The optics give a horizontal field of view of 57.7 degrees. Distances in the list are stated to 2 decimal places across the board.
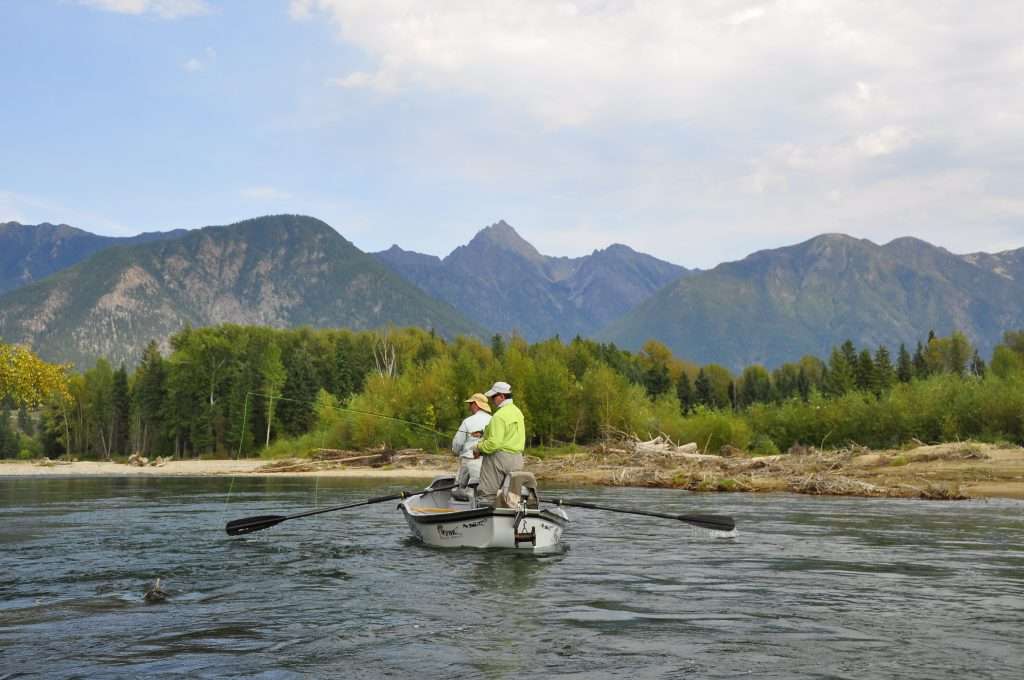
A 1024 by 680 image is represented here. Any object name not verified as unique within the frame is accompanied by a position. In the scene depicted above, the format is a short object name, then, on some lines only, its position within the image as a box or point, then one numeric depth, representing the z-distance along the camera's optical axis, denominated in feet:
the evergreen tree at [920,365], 409.80
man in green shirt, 61.16
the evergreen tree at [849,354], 460.14
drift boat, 60.70
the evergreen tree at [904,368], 426.22
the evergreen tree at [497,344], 425.52
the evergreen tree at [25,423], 617.58
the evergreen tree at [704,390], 463.01
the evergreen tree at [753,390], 519.19
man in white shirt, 69.51
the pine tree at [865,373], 400.26
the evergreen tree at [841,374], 383.47
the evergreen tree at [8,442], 422.41
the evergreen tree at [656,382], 462.76
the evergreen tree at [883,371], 376.27
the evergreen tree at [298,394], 328.49
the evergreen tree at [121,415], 392.47
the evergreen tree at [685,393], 470.80
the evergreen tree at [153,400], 363.56
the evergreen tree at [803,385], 481.46
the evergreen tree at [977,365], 462.19
